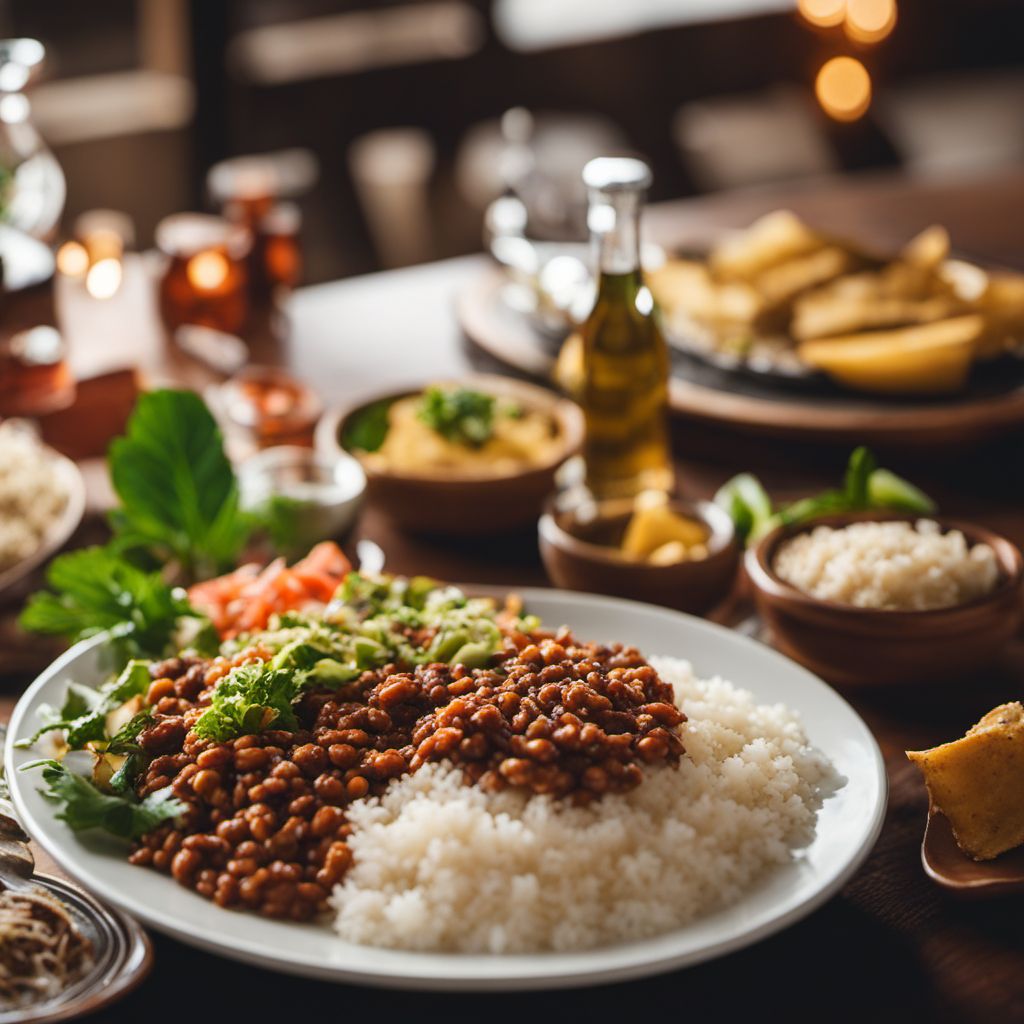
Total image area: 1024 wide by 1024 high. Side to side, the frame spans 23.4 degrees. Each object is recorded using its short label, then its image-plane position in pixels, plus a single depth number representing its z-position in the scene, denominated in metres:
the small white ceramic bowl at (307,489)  1.15
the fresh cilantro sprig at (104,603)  1.05
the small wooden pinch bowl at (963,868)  0.93
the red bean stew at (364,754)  0.91
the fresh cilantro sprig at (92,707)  0.96
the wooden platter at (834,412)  1.28
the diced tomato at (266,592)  1.05
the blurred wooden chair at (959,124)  2.79
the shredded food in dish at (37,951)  0.88
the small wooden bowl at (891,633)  1.02
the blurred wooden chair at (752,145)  2.64
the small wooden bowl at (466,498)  1.19
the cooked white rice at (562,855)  0.88
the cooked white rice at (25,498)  1.15
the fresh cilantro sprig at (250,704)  0.94
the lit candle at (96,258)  1.61
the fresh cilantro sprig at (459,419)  1.22
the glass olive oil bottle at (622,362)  1.13
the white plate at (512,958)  0.86
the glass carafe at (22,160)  1.42
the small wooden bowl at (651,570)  1.10
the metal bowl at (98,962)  0.87
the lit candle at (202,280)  1.48
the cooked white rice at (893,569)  1.04
